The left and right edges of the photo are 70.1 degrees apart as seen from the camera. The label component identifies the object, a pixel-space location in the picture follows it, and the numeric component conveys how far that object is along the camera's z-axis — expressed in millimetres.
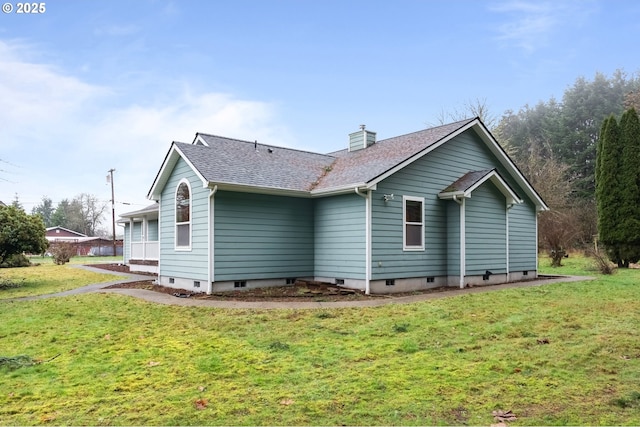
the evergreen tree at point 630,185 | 21953
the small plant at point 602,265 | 17859
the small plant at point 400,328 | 7657
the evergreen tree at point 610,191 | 22641
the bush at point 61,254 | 33156
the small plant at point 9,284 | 16656
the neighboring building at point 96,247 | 52469
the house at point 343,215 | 12938
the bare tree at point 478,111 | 32750
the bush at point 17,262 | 29508
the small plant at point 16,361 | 6074
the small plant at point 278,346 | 6569
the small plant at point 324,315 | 9047
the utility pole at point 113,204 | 45000
